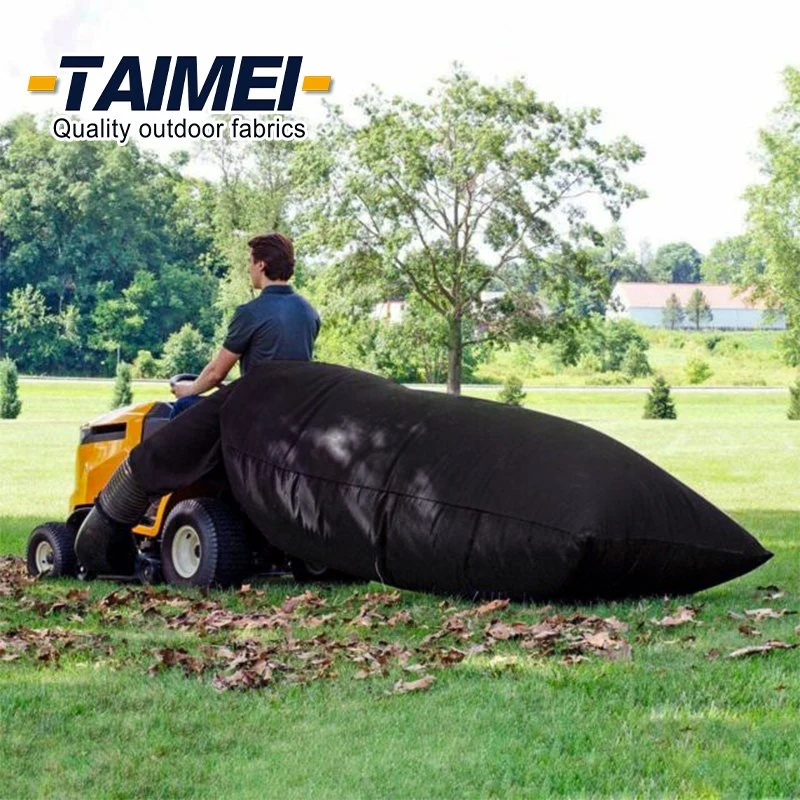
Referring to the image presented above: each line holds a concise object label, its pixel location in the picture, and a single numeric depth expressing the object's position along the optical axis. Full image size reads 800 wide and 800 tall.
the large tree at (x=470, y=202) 48.88
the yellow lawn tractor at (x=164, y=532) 10.80
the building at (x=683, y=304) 91.47
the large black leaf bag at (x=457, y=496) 9.45
